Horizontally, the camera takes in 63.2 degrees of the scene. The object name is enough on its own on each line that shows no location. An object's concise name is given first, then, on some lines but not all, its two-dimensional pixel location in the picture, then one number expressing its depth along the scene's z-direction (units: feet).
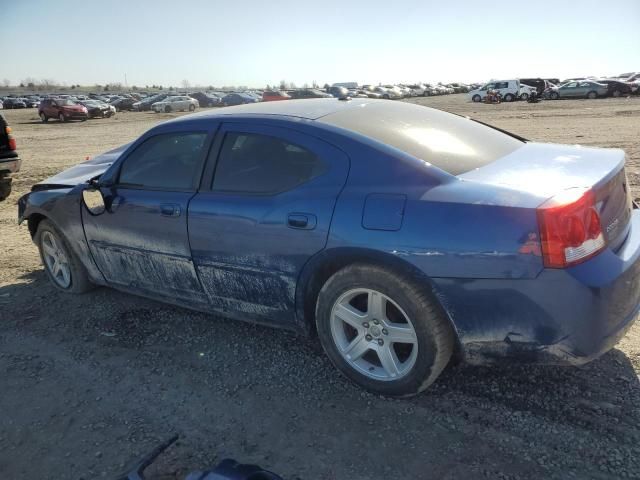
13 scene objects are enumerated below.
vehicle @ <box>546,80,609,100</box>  125.08
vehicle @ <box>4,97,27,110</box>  191.11
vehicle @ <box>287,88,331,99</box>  105.58
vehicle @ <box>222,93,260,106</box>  160.04
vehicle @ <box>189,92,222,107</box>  171.49
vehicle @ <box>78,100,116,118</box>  113.31
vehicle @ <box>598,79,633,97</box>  124.47
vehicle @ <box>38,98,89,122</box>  101.55
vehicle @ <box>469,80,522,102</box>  132.57
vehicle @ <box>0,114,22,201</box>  27.14
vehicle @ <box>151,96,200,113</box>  136.87
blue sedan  7.74
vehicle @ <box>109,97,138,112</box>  161.27
